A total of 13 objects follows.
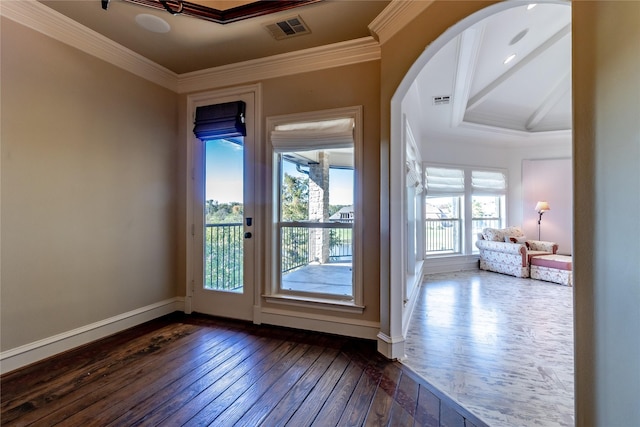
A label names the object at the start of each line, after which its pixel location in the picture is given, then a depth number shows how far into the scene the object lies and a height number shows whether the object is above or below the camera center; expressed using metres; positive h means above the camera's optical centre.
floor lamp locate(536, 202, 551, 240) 5.98 +0.19
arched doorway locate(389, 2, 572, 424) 2.09 +0.98
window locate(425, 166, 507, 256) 5.87 +0.23
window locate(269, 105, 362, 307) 2.74 +0.06
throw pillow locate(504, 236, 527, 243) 5.61 -0.49
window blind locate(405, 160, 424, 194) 3.89 +0.64
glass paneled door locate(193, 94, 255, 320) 3.05 -0.15
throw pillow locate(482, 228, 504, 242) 5.78 -0.41
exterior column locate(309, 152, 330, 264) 2.91 +0.10
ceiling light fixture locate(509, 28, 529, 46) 3.32 +2.23
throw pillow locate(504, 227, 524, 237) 5.82 -0.35
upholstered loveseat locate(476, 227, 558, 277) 5.19 -0.68
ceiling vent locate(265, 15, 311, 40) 2.29 +1.63
